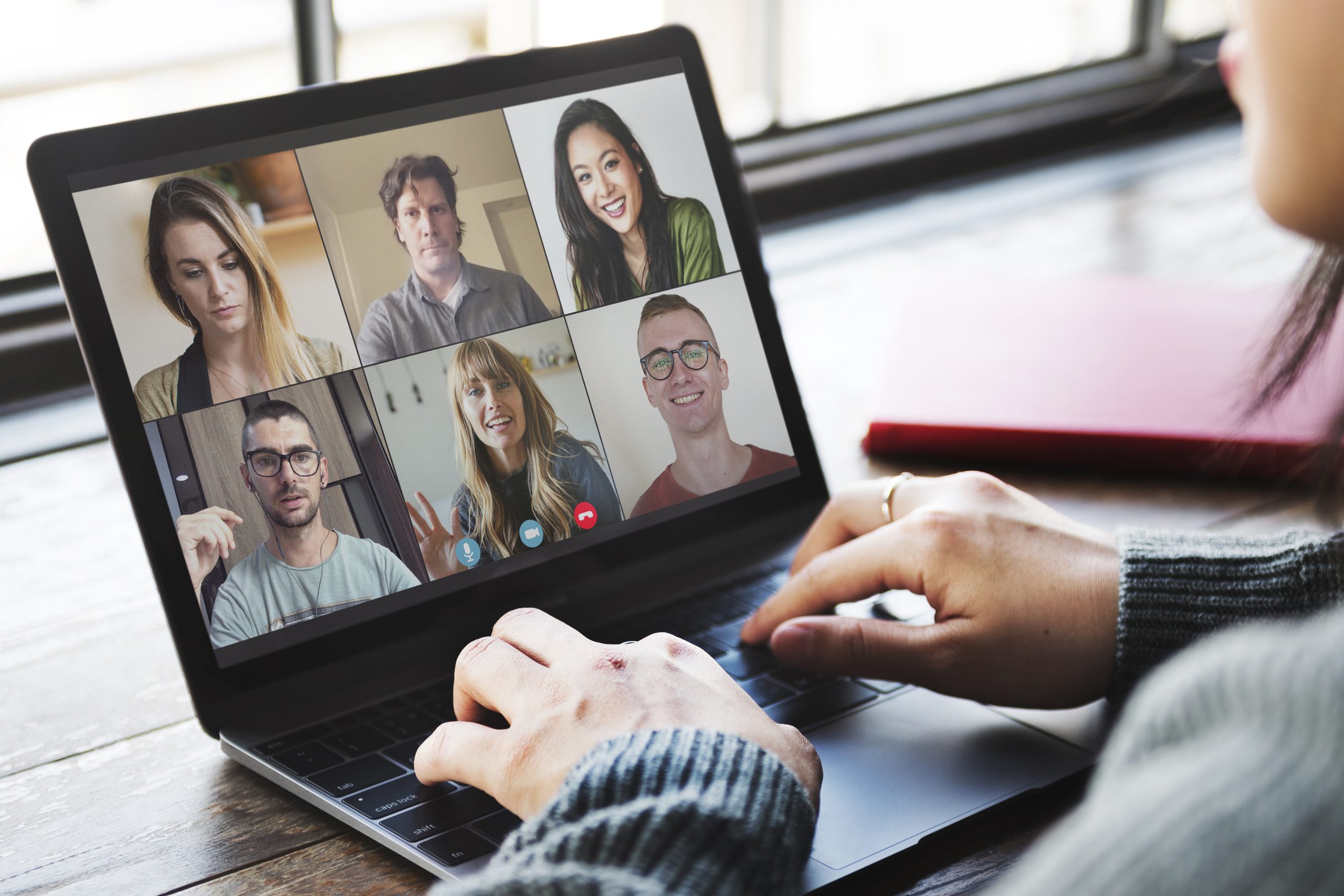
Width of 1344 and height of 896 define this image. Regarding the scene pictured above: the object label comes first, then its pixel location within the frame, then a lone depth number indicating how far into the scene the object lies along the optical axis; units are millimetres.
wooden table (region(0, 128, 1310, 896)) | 513
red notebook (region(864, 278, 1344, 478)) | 852
